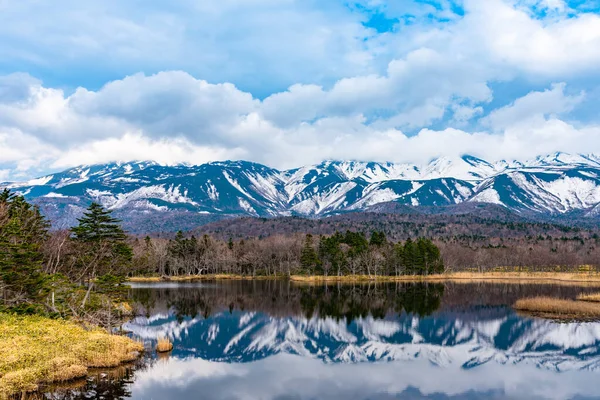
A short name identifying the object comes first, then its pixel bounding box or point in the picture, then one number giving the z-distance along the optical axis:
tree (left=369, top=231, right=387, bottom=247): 162.59
